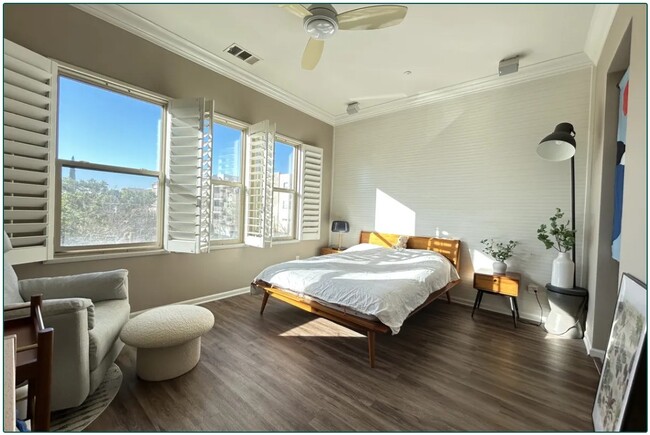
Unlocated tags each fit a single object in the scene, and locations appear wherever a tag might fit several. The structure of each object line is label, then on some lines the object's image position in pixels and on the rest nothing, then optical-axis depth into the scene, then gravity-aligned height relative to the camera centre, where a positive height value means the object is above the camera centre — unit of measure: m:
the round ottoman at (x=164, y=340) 1.79 -0.94
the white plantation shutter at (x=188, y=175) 2.96 +0.39
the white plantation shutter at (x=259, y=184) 3.65 +0.39
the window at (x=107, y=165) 2.44 +0.42
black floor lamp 2.50 +0.77
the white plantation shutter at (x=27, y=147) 1.96 +0.44
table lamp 4.79 -0.24
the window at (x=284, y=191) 4.46 +0.37
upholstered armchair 1.46 -0.80
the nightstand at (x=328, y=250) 4.84 -0.71
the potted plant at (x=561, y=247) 2.71 -0.28
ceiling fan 1.95 +1.59
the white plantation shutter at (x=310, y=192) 4.68 +0.39
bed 2.16 -0.68
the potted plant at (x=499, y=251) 3.18 -0.42
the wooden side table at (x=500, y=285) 2.97 -0.78
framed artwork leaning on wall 1.14 -0.68
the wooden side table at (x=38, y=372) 1.01 -0.68
